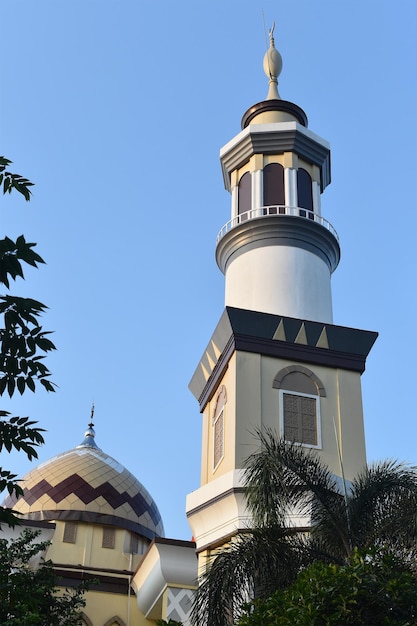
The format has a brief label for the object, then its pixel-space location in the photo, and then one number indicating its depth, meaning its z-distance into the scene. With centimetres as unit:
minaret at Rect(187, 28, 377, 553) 1642
